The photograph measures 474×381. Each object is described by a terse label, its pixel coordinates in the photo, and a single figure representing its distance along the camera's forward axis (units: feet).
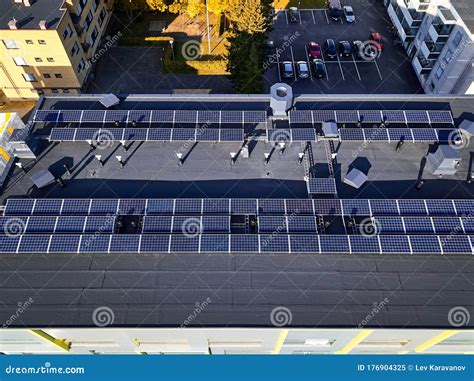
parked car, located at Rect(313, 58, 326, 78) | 155.53
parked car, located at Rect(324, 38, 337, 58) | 164.25
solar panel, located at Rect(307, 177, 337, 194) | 77.82
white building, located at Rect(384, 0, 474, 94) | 130.00
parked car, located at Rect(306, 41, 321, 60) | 163.04
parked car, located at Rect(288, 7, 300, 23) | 181.37
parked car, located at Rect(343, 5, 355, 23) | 180.14
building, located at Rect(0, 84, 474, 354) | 66.90
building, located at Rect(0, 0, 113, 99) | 128.57
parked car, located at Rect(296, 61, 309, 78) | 154.71
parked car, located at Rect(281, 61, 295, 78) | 154.77
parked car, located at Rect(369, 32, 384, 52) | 166.61
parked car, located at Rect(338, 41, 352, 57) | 164.04
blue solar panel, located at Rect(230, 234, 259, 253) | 70.54
